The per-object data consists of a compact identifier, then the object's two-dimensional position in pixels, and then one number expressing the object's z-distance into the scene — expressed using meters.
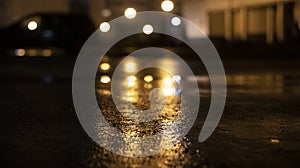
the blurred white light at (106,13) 47.22
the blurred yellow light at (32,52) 29.02
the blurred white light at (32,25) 27.25
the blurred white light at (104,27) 39.30
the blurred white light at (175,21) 43.11
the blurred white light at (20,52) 27.95
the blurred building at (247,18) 33.38
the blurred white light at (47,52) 27.53
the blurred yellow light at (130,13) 44.05
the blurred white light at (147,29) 40.25
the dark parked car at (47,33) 26.98
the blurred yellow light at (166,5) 45.45
